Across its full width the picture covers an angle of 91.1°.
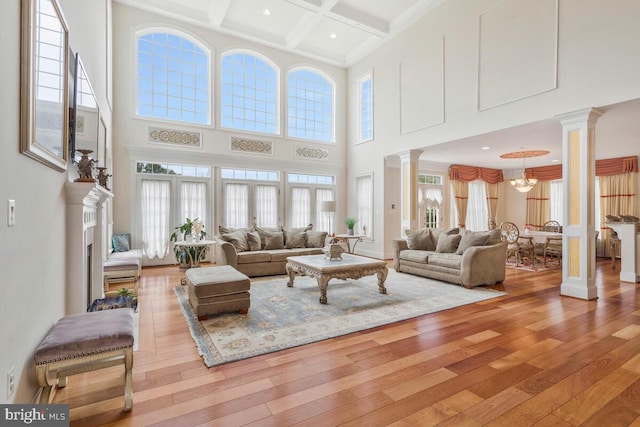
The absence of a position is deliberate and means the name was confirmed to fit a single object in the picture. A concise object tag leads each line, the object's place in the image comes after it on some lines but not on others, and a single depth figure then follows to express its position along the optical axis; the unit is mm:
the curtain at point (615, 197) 7680
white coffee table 3971
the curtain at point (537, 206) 9516
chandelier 7343
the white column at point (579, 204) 4238
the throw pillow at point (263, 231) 6074
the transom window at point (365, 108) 8266
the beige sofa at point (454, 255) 4789
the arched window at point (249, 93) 7504
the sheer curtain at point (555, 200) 9242
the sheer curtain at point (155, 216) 6441
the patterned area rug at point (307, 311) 2798
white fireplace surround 2502
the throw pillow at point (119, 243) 5756
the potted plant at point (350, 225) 8031
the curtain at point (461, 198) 9477
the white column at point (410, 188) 6984
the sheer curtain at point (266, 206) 7688
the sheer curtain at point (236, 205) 7312
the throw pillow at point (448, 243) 5492
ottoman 3293
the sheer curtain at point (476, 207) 10016
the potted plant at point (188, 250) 5961
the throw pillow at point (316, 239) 6473
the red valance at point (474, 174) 9375
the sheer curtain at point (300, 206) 8188
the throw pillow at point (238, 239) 5641
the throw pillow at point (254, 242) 5870
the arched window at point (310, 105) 8352
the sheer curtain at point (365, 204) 8211
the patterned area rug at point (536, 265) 6461
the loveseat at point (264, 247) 5379
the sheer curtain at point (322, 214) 8555
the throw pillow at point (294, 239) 6315
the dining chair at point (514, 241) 6727
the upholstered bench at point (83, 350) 1690
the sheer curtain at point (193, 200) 6855
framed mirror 1631
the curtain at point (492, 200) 10234
